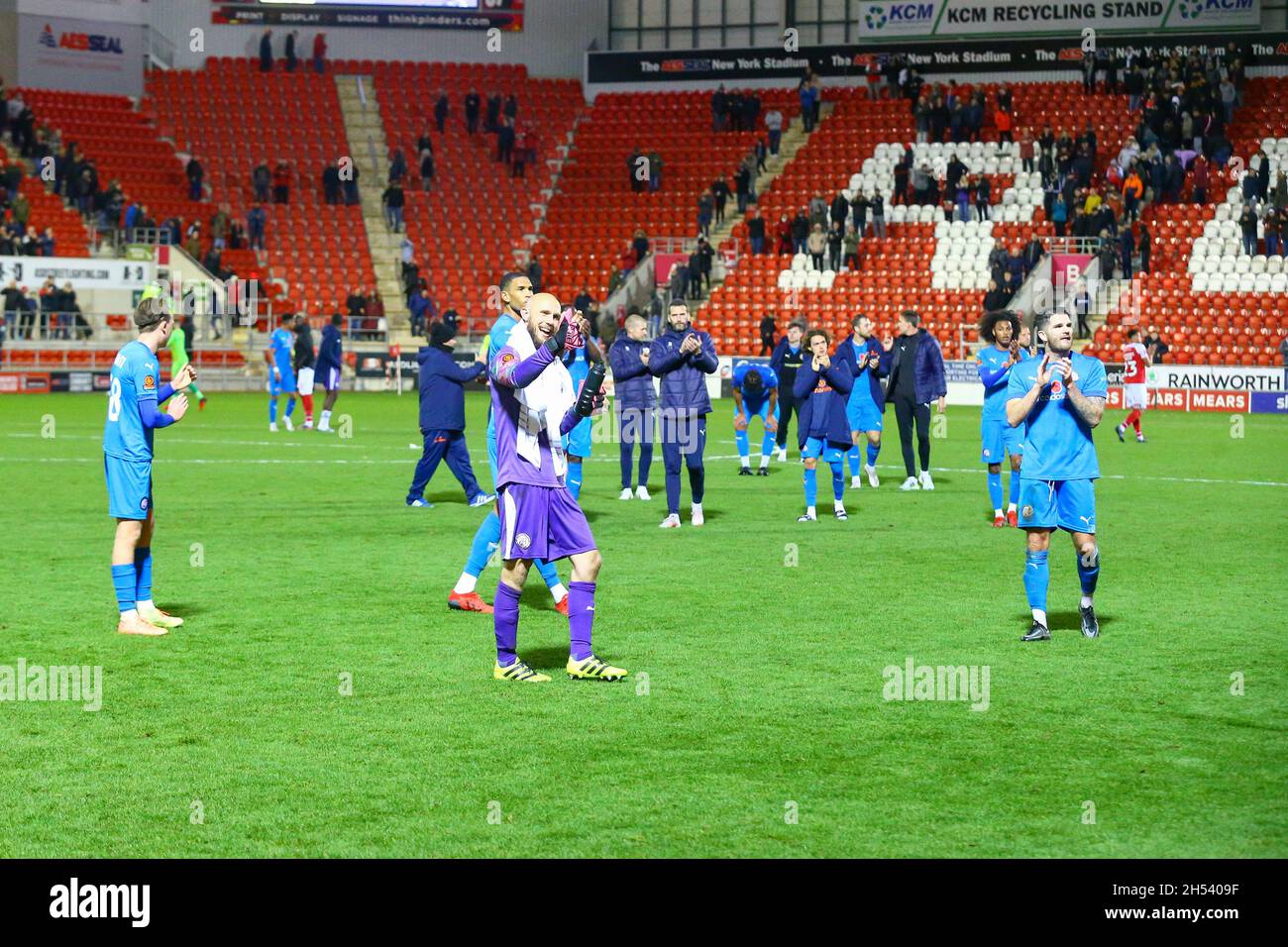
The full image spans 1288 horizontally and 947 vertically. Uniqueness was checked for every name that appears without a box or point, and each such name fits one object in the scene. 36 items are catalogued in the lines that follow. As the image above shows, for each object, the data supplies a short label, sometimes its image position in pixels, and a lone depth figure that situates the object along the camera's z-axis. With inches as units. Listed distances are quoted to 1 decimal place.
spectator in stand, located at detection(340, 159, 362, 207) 2196.1
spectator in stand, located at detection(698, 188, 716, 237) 2059.5
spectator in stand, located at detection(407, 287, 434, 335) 1918.2
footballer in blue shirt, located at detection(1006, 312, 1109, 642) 420.5
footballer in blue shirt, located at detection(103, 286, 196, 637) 421.7
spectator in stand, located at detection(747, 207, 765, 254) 2014.0
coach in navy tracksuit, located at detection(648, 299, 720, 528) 677.9
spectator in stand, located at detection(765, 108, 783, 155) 2182.6
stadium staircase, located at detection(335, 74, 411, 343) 2077.8
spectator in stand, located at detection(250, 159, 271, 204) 2130.9
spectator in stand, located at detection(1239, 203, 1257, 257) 1763.0
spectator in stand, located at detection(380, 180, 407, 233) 2135.8
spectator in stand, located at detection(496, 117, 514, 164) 2266.2
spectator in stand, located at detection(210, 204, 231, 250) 2038.6
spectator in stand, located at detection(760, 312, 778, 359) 1790.1
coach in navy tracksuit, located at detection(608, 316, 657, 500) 730.2
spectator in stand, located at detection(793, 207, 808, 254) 1995.6
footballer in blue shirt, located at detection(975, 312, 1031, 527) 634.8
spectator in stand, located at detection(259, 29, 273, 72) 2339.3
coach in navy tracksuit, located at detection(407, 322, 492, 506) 724.0
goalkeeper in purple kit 363.3
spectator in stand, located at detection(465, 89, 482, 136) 2300.7
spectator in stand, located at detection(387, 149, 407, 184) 2181.3
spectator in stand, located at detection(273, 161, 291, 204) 2150.6
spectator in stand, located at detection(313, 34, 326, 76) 2367.1
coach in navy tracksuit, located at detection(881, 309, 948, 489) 852.0
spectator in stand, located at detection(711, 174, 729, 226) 2091.5
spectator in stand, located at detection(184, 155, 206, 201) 2114.9
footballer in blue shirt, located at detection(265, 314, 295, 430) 1222.0
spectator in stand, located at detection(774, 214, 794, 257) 2015.3
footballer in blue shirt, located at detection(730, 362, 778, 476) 975.0
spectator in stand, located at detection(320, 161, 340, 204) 2170.3
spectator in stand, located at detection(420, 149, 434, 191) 2220.7
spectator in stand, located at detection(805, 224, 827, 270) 1963.6
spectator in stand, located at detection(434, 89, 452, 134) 2310.5
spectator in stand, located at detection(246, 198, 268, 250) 2064.5
